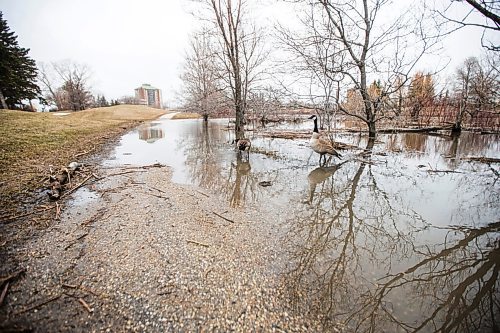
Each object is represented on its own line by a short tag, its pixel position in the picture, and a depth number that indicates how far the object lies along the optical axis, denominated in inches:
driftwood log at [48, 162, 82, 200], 223.9
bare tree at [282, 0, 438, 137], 452.4
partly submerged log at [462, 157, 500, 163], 379.2
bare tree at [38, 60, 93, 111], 2261.3
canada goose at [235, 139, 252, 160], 410.9
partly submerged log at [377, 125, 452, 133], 757.9
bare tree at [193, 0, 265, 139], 578.2
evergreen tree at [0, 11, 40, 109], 1082.9
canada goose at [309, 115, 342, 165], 343.9
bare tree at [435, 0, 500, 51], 181.3
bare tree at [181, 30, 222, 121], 1080.2
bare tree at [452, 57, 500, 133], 650.3
